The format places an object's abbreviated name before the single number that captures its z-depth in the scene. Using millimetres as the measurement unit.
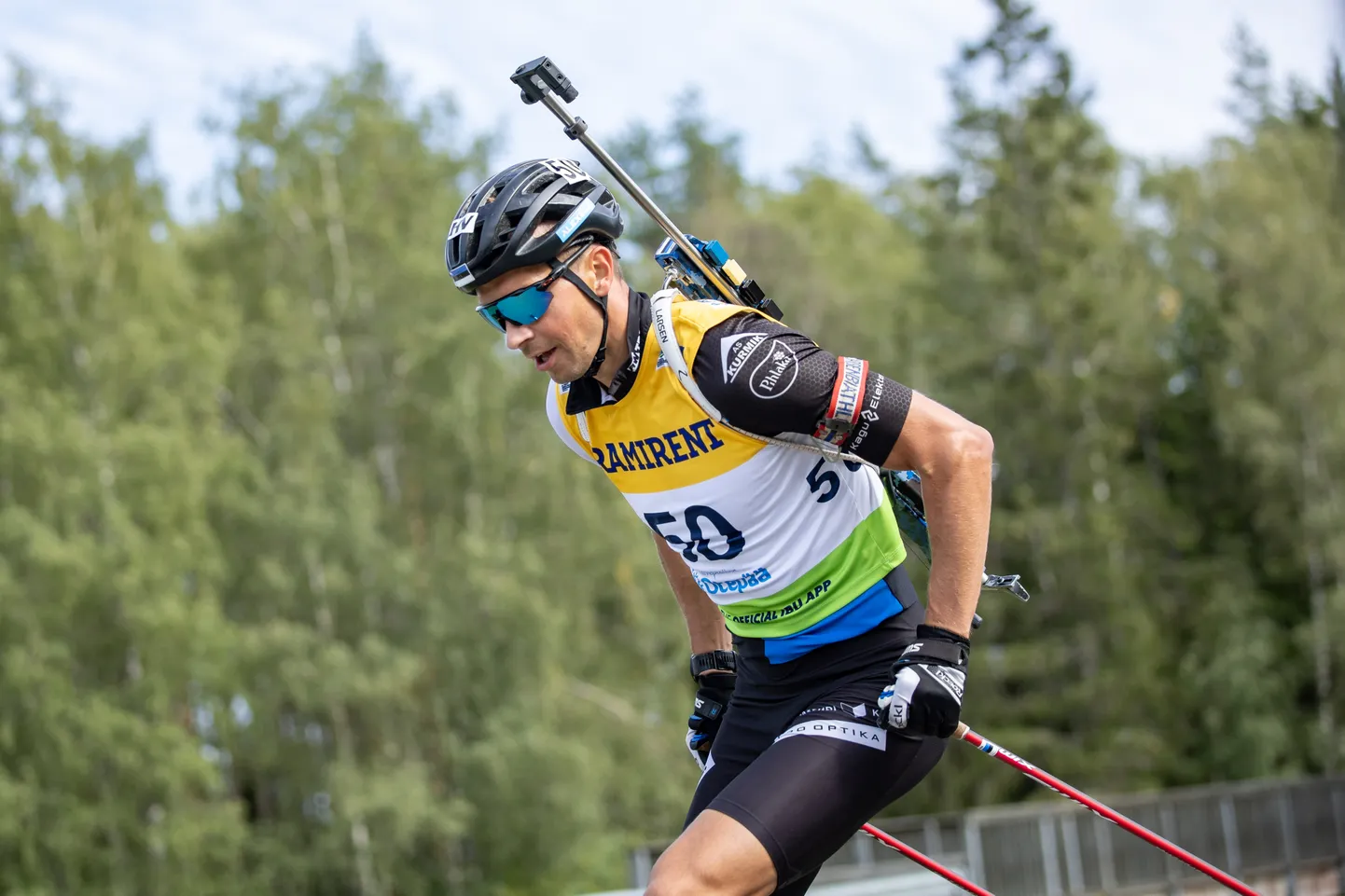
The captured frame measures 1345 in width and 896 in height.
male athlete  6941
